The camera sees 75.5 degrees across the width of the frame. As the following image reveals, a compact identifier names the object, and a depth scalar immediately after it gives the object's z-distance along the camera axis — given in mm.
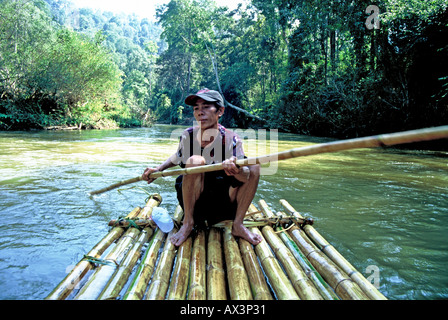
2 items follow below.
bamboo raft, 1246
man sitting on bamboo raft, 1835
